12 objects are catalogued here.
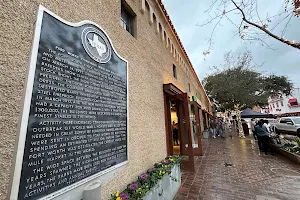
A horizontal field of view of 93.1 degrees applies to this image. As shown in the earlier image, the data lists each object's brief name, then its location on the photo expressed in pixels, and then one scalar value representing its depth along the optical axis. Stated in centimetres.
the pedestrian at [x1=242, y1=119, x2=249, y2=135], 1603
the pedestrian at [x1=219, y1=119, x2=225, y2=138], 1462
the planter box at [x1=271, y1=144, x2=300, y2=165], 598
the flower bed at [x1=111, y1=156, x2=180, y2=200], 230
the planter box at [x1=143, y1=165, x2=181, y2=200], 277
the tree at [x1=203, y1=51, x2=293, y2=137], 1362
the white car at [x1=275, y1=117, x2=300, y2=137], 1262
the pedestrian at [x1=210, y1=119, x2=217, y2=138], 1553
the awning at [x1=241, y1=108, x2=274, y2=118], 1273
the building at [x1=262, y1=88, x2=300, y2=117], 3138
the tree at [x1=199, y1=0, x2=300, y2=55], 330
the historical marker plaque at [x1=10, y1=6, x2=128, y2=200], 125
